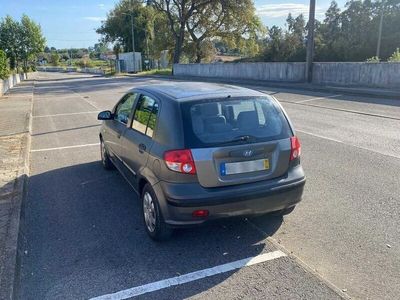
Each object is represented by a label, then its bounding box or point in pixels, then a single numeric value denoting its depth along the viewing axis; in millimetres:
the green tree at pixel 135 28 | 50166
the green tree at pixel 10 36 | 48812
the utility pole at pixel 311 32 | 19906
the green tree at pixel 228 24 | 40375
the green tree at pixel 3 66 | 21948
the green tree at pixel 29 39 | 50812
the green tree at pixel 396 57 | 18559
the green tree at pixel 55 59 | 114438
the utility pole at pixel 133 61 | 57809
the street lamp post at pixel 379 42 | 38131
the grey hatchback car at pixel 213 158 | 3465
